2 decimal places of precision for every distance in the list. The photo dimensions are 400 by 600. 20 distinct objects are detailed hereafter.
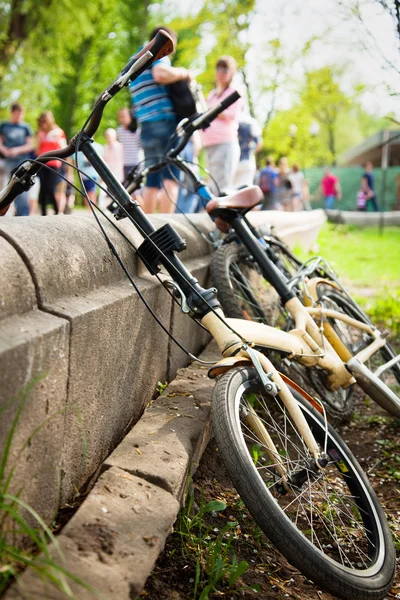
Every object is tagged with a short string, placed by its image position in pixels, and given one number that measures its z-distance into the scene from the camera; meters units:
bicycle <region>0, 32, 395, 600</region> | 1.95
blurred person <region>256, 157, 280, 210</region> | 13.77
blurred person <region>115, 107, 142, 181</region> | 7.84
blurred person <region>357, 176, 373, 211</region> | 23.22
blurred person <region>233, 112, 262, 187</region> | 7.23
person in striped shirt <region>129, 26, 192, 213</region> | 5.03
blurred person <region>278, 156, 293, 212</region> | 15.72
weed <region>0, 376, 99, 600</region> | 1.38
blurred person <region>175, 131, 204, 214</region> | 5.55
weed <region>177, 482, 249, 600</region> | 1.93
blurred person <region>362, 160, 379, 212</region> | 22.98
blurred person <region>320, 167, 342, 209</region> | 22.31
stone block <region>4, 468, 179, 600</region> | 1.40
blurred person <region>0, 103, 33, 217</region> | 8.59
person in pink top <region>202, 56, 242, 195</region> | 6.11
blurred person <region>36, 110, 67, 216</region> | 7.84
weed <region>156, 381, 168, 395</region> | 2.84
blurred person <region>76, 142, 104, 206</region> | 9.00
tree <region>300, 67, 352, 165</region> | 22.97
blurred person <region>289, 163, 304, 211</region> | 16.38
